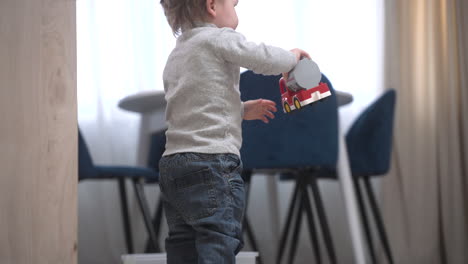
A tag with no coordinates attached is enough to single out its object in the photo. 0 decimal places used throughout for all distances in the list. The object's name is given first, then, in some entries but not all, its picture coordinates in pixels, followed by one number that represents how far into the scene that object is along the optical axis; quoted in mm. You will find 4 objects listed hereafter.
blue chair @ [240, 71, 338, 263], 5116
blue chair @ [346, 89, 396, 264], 5663
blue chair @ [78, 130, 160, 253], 5213
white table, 5243
